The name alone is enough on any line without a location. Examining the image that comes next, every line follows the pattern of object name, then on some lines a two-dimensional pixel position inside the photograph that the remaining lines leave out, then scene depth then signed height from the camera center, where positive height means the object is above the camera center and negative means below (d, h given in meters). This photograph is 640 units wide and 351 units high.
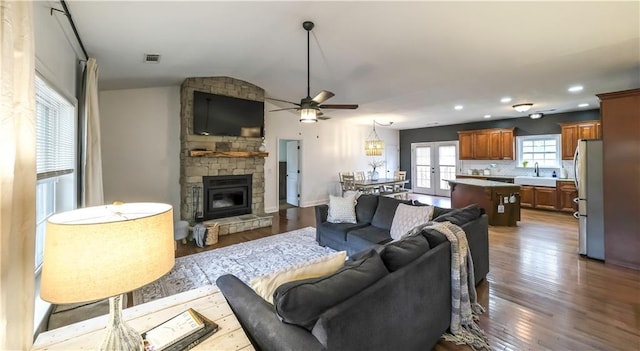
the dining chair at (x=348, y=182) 7.85 -0.17
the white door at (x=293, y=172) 8.06 +0.14
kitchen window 7.29 +0.72
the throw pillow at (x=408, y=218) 3.23 -0.51
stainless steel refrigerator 3.68 -0.33
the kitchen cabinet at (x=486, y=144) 7.94 +0.98
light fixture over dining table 8.09 +0.87
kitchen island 5.49 -0.53
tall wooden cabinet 3.35 +0.00
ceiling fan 3.46 +0.90
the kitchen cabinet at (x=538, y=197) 6.70 -0.55
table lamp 0.81 -0.26
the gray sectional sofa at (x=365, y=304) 1.20 -0.66
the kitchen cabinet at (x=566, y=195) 6.36 -0.47
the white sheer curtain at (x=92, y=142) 2.93 +0.39
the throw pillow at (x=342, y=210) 4.09 -0.51
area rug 3.07 -1.17
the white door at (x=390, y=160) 10.64 +0.66
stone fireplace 5.12 +0.12
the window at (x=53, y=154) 2.14 +0.21
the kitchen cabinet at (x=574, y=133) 6.36 +1.03
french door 9.66 +0.38
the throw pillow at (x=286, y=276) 1.49 -0.55
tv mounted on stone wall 5.13 +1.23
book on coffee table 1.10 -0.67
